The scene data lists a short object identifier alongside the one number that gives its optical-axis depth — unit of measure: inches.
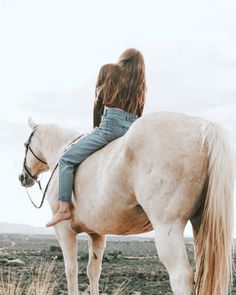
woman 183.5
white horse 146.4
